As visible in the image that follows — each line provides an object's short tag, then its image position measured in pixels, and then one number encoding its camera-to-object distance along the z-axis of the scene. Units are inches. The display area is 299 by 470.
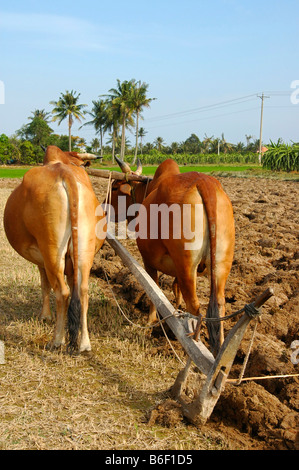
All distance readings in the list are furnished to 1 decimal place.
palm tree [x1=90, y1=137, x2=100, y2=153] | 2925.0
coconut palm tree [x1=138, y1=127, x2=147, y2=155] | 3097.9
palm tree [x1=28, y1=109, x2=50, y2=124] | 2650.1
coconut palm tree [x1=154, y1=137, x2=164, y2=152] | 3286.4
